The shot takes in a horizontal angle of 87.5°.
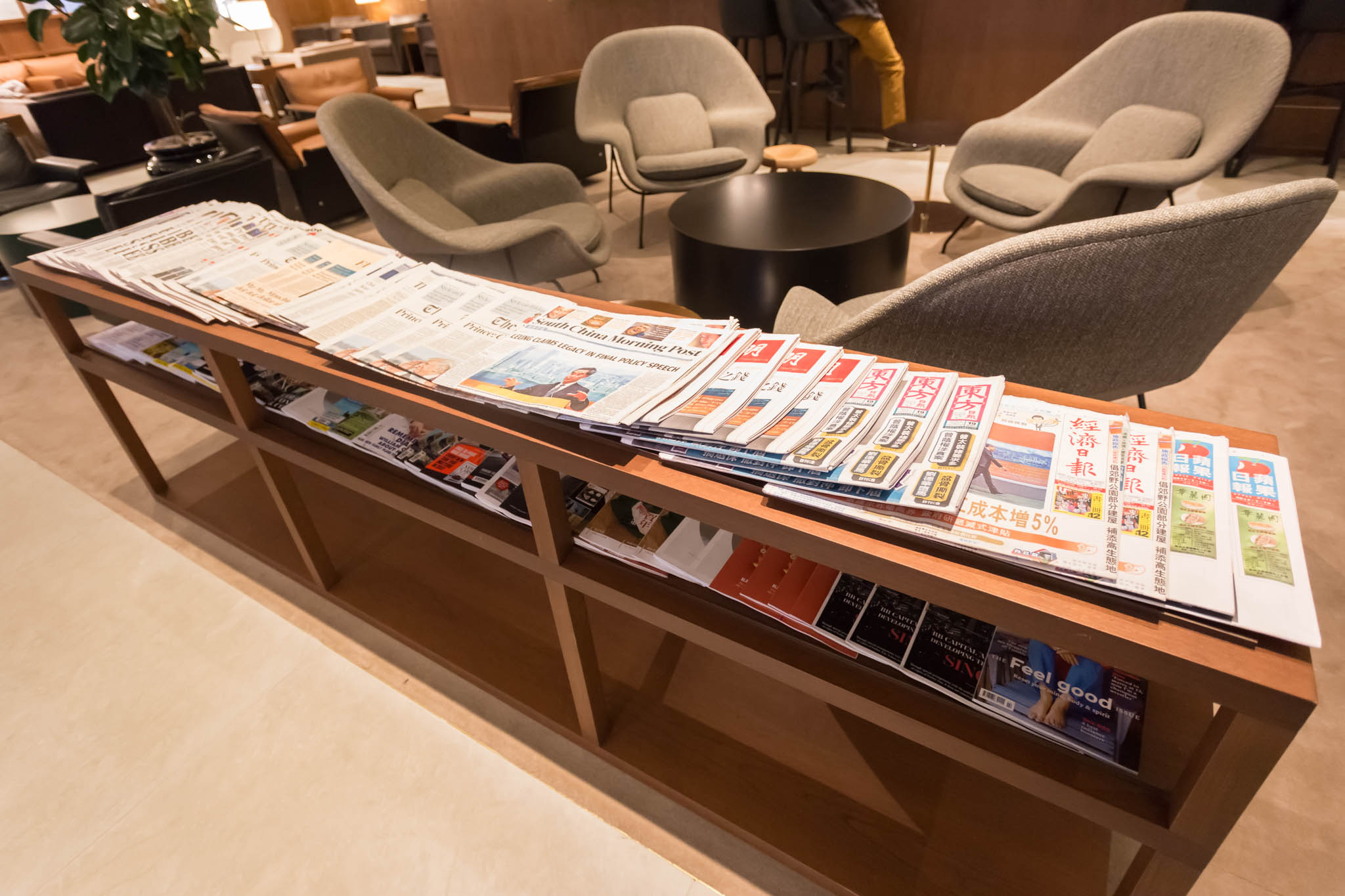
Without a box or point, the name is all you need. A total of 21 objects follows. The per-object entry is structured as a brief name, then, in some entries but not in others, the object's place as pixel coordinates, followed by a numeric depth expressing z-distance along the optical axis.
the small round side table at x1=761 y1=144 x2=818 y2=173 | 3.16
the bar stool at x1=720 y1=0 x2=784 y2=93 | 4.36
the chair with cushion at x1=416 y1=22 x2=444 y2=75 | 8.59
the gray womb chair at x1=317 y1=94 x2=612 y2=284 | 2.10
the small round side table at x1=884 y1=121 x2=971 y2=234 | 3.02
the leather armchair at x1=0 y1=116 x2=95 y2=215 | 3.46
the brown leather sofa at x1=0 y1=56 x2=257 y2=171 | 4.66
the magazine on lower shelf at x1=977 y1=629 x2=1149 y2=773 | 0.73
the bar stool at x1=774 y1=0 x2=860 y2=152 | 4.18
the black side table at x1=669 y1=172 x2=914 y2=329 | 2.04
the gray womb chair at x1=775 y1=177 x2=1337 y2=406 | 1.03
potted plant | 2.70
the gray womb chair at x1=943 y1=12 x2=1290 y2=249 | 2.17
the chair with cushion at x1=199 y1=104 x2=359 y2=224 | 3.35
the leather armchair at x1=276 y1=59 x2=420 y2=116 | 5.44
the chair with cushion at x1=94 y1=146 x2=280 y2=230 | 2.42
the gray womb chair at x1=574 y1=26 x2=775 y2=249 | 3.32
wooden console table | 0.60
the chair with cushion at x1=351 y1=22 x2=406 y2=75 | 9.10
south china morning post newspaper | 0.82
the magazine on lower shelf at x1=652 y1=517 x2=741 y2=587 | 0.93
